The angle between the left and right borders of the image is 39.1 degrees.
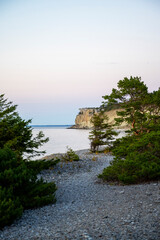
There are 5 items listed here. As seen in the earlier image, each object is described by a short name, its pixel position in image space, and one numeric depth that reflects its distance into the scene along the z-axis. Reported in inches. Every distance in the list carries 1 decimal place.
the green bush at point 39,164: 413.1
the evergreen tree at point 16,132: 406.9
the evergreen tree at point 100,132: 744.3
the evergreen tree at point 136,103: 630.5
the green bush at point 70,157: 563.5
